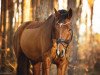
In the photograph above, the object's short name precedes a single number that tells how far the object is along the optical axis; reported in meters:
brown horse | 9.77
